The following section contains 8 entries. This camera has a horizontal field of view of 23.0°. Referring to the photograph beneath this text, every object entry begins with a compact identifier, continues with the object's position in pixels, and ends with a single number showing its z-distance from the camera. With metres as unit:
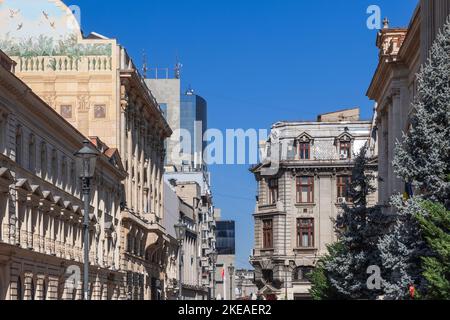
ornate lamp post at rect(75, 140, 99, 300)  31.25
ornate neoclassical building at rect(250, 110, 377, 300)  103.97
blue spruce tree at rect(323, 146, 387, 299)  59.50
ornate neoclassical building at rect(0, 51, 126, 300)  48.53
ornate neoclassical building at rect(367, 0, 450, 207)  52.50
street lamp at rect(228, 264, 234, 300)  102.00
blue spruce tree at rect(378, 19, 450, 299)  36.00
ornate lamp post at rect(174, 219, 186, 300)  55.41
